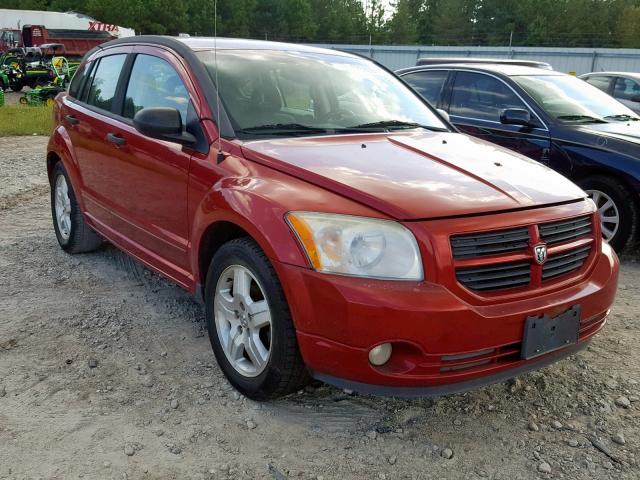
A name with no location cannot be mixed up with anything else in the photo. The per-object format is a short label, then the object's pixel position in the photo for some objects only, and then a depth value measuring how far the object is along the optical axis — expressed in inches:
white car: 447.6
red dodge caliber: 95.0
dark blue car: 210.4
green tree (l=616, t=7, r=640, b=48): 2304.4
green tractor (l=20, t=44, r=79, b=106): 716.7
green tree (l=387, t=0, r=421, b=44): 3058.6
